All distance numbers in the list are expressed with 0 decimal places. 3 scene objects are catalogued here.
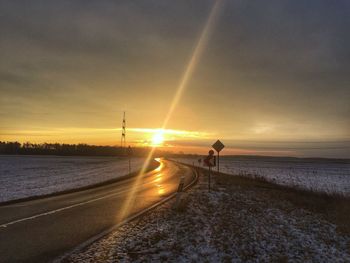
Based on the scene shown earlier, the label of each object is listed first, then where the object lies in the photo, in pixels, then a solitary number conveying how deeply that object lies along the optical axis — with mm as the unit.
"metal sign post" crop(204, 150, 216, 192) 21205
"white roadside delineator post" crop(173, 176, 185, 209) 14545
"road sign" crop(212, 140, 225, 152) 22906
